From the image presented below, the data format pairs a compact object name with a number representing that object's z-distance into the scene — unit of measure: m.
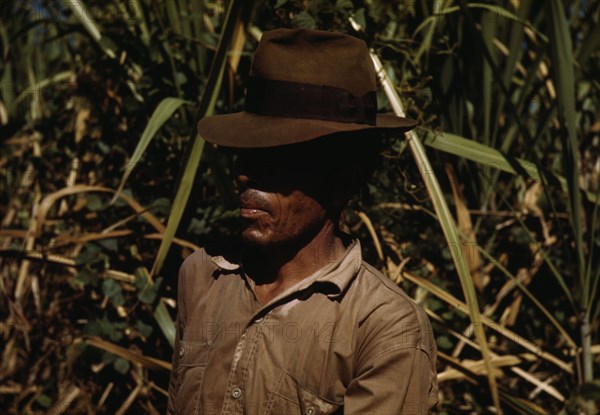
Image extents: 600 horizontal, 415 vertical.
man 1.71
